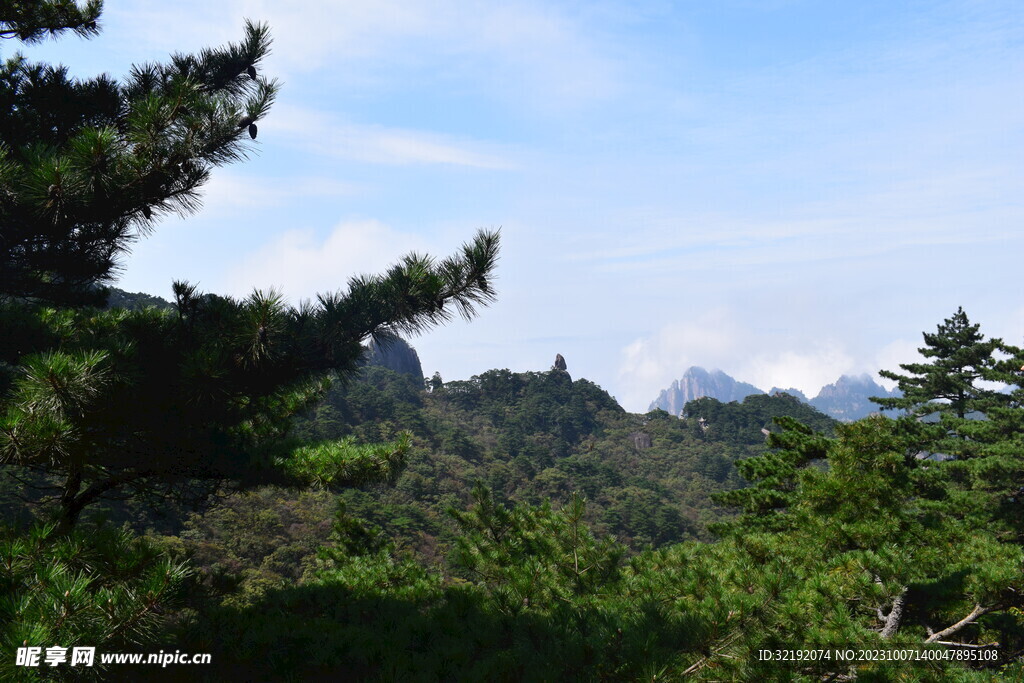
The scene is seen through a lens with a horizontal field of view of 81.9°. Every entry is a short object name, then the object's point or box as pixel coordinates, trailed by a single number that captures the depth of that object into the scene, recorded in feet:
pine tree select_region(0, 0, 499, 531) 11.59
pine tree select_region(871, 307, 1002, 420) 58.18
